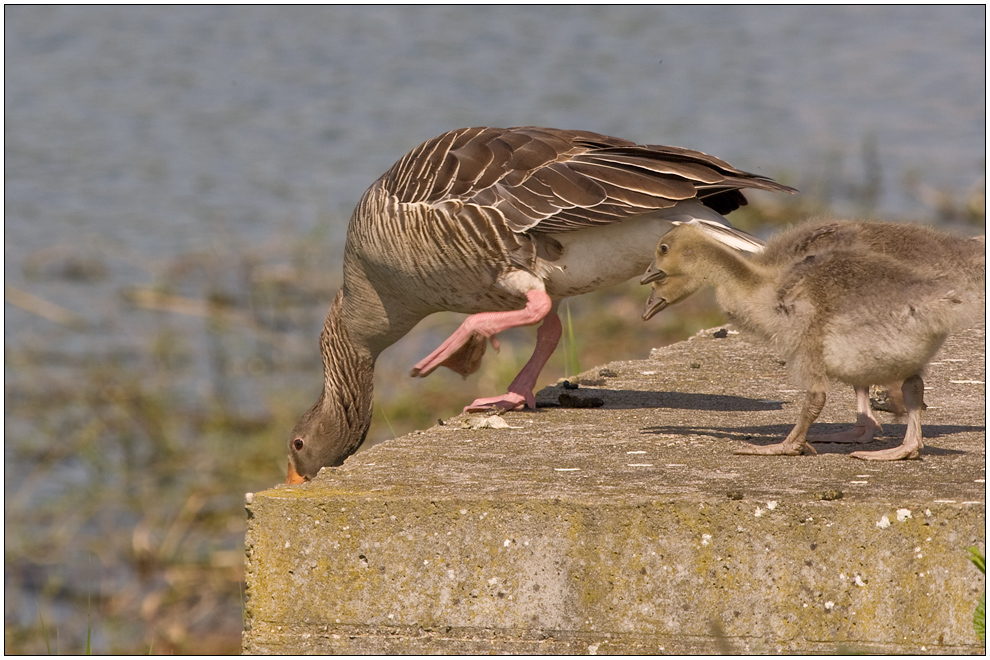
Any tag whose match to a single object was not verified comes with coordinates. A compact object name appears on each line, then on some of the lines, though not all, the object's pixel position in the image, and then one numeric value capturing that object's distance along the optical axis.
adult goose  11.59
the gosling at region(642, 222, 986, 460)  8.17
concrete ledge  7.19
